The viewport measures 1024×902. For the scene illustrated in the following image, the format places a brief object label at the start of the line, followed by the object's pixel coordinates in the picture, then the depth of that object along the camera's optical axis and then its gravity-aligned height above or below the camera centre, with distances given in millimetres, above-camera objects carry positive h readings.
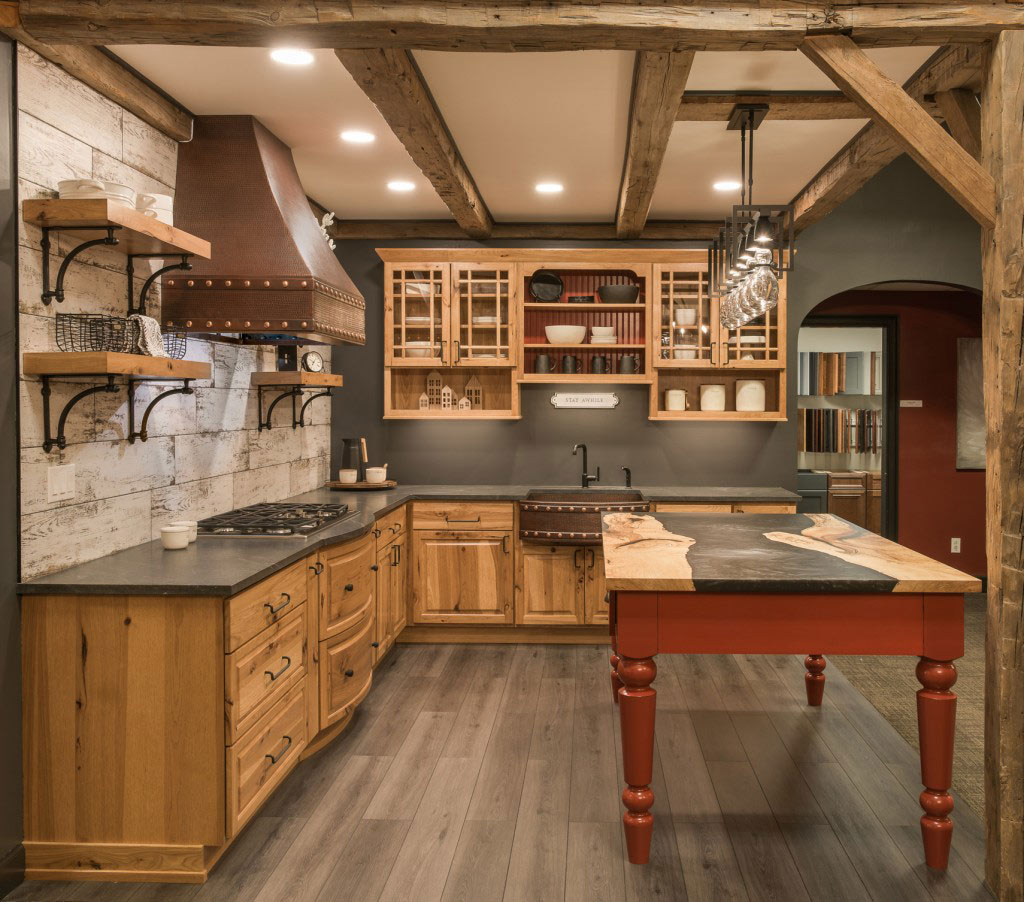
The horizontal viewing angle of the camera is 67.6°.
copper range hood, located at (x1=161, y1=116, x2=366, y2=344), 3076 +789
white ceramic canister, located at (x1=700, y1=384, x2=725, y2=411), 5129 +247
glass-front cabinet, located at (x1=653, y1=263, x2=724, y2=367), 4988 +744
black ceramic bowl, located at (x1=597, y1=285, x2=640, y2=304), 5023 +924
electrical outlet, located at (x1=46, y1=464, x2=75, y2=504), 2486 -155
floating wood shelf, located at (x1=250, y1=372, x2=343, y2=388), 3998 +299
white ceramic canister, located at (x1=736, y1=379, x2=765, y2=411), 5102 +252
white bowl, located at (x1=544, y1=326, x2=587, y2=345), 5000 +654
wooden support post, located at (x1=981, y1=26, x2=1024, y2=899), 2258 -88
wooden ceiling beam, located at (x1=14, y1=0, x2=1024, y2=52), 2211 +1208
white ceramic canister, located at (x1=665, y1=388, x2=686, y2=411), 5164 +236
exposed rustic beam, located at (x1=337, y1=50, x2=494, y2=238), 2557 +1252
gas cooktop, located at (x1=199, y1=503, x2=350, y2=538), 3158 -370
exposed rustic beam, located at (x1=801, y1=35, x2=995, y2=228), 2316 +968
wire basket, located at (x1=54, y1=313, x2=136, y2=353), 2520 +345
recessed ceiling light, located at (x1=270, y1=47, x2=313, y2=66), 2680 +1348
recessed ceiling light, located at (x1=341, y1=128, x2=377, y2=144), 3508 +1389
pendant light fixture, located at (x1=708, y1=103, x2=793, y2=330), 2949 +714
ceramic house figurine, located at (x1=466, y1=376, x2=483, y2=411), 5293 +297
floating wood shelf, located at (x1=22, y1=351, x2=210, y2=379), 2350 +224
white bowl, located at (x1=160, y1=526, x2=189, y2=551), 2836 -380
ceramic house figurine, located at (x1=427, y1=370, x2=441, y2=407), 5266 +318
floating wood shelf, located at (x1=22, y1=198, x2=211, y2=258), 2342 +679
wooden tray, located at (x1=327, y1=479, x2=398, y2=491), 4914 -333
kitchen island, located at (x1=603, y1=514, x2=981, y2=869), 2367 -608
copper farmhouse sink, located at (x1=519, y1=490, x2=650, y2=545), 4551 -492
